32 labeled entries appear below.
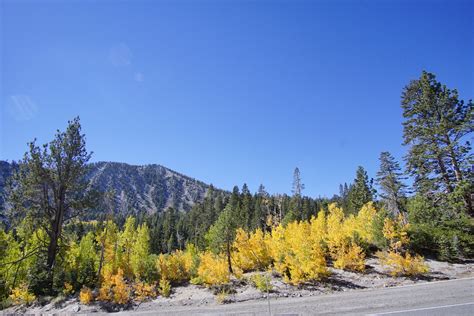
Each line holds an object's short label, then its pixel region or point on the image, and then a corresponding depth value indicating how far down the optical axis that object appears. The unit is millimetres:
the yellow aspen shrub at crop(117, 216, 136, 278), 32241
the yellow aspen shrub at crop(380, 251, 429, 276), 16250
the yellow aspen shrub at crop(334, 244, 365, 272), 17797
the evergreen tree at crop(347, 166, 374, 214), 50812
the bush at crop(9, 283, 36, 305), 18125
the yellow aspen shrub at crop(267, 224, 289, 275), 18641
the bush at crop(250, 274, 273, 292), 16100
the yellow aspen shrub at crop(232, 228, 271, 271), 22281
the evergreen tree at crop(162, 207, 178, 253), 84250
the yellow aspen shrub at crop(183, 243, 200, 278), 20216
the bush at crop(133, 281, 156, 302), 17156
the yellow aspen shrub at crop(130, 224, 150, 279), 29391
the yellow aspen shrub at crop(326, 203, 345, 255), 20516
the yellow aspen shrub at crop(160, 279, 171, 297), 17656
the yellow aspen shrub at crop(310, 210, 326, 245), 21516
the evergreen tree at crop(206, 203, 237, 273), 24594
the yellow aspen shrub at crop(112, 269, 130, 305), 17016
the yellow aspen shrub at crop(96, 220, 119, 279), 28330
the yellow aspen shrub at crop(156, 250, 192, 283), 20016
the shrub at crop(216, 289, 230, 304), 15633
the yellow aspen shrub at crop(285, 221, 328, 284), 16812
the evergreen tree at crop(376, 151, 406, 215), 41062
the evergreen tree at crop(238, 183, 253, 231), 62872
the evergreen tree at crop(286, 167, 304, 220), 70800
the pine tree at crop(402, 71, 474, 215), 21516
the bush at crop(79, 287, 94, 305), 17203
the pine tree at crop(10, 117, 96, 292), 19641
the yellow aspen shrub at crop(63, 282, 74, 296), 18711
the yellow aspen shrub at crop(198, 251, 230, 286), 17859
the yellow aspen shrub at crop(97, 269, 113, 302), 17375
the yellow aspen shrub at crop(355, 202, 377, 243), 21402
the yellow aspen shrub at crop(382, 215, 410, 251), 18750
